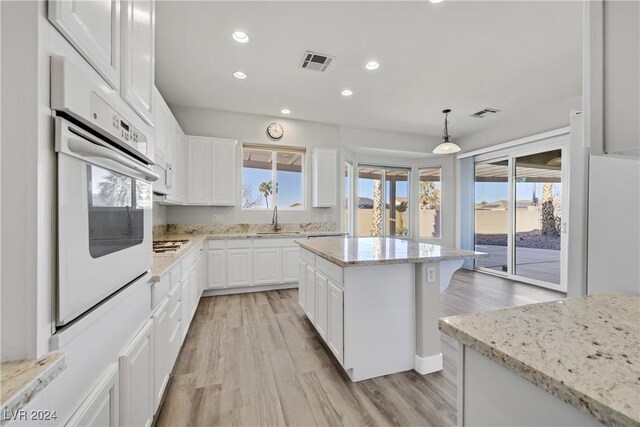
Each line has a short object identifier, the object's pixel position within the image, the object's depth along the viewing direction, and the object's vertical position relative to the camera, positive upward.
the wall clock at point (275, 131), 4.57 +1.46
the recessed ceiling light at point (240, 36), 2.46 +1.70
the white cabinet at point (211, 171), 3.97 +0.66
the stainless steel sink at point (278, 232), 4.46 -0.34
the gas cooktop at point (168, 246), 2.23 -0.34
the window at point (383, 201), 5.96 +0.28
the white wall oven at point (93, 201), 0.65 +0.03
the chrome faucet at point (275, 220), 4.59 -0.13
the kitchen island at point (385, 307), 1.89 -0.72
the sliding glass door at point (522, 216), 4.34 -0.04
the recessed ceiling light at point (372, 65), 2.92 +1.71
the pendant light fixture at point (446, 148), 3.74 +0.95
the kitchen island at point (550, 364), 0.43 -0.29
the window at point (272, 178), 4.59 +0.63
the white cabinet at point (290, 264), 4.10 -0.83
